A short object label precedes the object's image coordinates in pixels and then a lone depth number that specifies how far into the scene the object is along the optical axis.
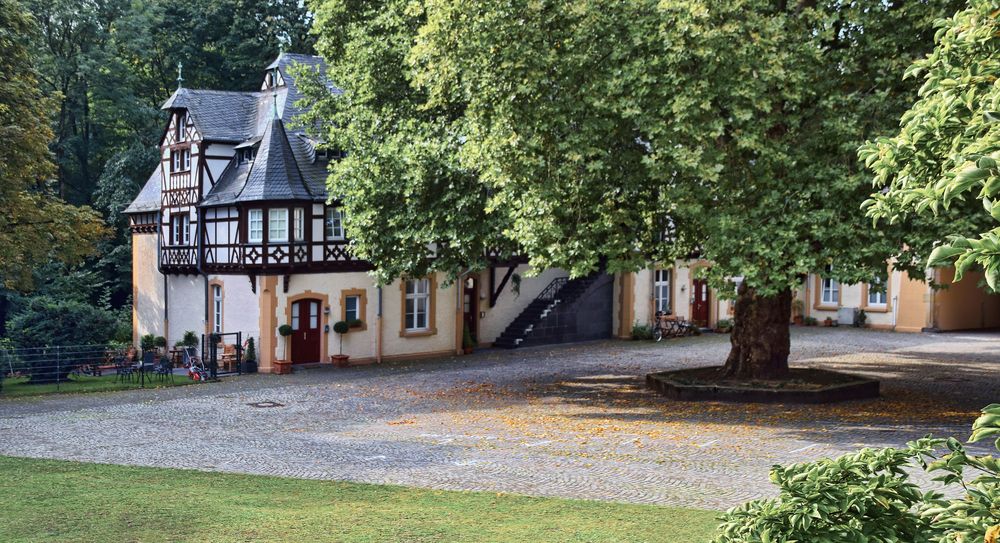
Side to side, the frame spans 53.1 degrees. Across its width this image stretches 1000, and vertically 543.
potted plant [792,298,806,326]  42.28
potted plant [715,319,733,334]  40.34
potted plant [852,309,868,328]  40.72
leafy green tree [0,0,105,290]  25.44
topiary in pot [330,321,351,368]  29.75
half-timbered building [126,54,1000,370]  29.28
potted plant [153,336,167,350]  33.94
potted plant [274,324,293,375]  28.30
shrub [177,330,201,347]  32.03
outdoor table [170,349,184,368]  31.65
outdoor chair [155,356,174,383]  27.41
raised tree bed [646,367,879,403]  20.86
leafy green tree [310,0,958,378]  17.42
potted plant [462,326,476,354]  33.22
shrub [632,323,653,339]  37.03
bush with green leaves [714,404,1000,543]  5.15
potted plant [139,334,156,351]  33.22
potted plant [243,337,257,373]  28.77
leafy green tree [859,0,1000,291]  5.04
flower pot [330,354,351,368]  29.80
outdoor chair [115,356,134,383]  27.34
